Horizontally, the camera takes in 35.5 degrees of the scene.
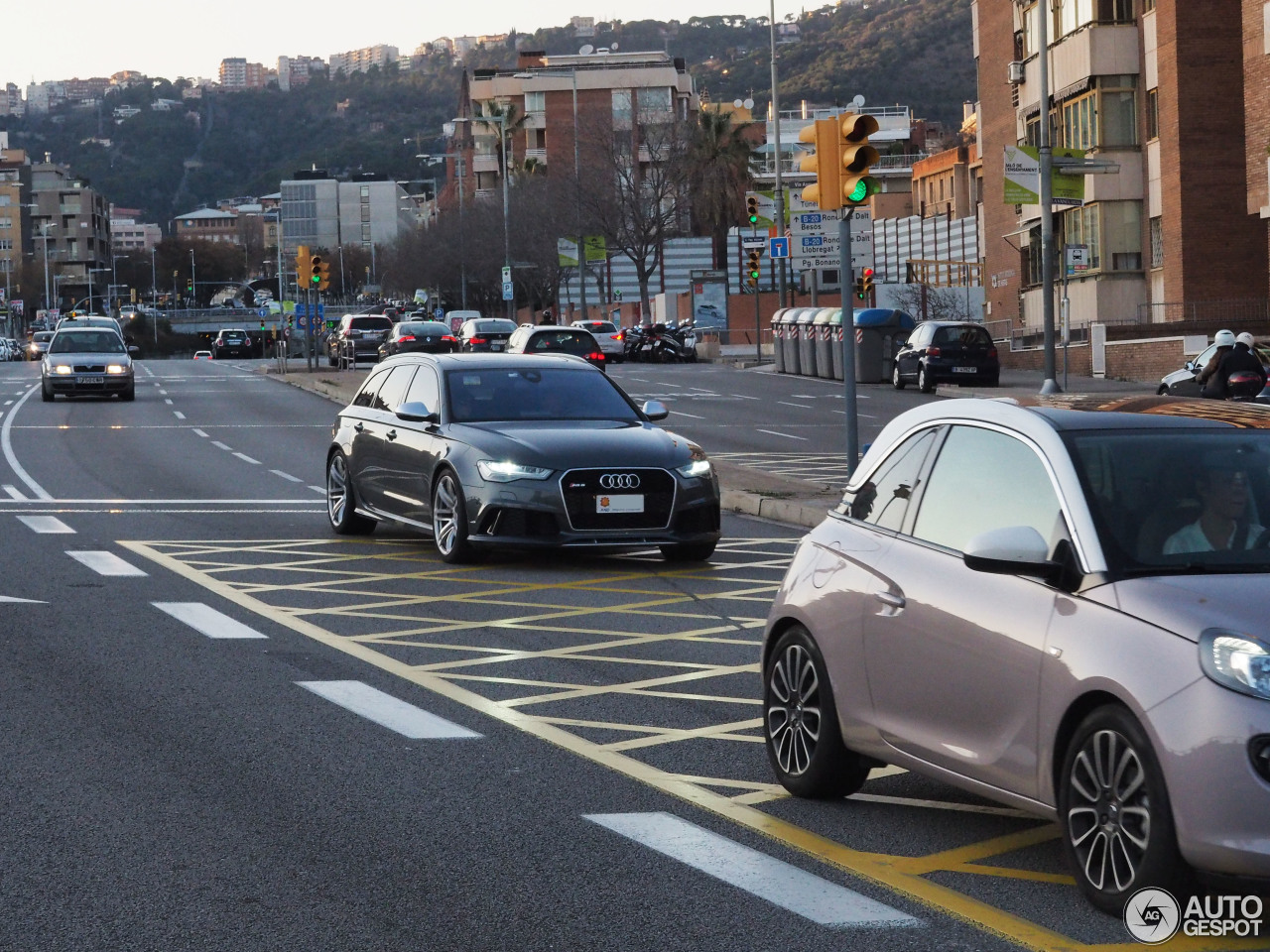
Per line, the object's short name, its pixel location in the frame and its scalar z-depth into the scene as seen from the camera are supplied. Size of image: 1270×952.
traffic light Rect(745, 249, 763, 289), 58.38
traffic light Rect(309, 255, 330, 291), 52.03
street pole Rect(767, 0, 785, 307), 55.44
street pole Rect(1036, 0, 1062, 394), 35.53
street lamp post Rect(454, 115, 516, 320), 88.25
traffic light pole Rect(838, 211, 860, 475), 17.17
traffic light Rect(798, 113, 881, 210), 16.58
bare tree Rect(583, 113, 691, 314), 86.81
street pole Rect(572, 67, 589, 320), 84.19
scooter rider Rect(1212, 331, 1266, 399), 22.30
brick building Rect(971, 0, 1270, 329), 47.94
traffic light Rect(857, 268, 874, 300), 62.36
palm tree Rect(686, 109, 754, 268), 91.50
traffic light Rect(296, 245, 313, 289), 52.38
